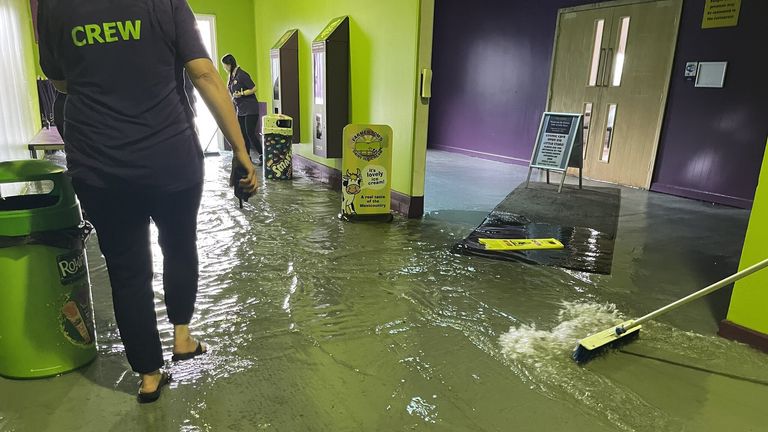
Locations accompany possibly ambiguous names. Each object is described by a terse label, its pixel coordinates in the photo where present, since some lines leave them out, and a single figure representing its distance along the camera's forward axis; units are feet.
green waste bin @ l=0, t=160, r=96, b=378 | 5.44
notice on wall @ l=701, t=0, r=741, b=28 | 15.75
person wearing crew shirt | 4.77
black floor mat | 10.76
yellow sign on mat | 11.19
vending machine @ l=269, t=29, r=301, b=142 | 19.95
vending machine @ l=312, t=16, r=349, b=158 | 16.21
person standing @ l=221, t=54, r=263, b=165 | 20.65
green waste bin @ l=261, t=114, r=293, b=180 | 17.83
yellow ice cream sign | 12.84
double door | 17.97
